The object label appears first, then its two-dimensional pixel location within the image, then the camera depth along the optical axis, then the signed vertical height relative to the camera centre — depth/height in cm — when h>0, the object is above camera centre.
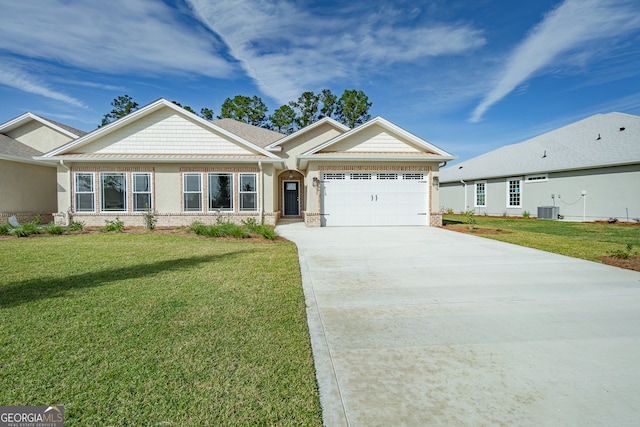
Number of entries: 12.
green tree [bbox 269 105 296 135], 4162 +1227
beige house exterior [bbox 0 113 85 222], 1492 +229
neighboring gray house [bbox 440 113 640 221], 1731 +218
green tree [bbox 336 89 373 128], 4112 +1355
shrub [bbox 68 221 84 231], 1353 -68
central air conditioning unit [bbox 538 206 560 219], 1998 -27
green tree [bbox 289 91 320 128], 4172 +1372
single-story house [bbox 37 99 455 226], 1486 +165
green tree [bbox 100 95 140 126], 4194 +1403
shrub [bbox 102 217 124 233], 1320 -71
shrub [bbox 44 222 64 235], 1225 -74
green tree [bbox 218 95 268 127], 4072 +1318
